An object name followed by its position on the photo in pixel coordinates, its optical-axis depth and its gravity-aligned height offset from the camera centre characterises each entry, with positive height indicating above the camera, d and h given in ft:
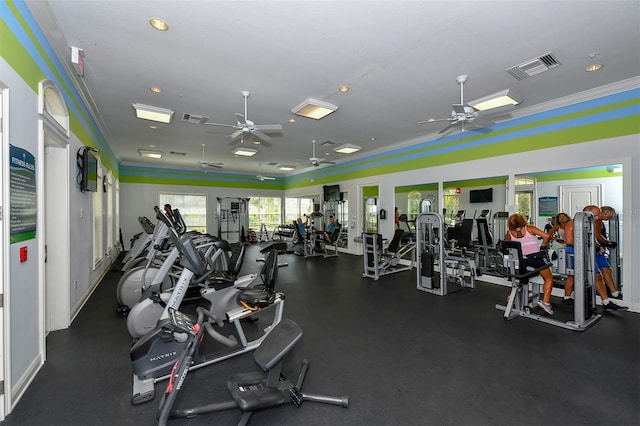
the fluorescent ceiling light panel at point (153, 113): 14.28 +5.38
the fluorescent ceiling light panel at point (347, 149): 22.93 +5.44
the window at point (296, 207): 39.78 +0.80
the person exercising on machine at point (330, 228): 27.53 -1.62
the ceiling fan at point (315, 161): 22.95 +4.36
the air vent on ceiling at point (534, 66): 10.58 +5.76
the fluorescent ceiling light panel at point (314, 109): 14.06 +5.51
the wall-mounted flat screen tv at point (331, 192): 30.60 +2.26
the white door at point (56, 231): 9.87 -0.61
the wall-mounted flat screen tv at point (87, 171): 11.84 +1.91
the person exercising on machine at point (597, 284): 11.73 -3.35
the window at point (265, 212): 40.93 +0.13
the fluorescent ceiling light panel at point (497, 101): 12.15 +5.13
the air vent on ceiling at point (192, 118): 14.30 +5.19
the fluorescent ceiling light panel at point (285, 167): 33.14 +5.66
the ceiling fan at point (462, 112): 11.88 +4.35
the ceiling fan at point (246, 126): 13.37 +4.24
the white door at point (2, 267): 5.90 -1.11
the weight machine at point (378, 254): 18.76 -2.97
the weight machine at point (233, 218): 37.32 -0.68
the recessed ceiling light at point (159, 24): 8.28 +5.73
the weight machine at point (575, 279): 10.40 -2.68
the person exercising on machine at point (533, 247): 11.68 -1.54
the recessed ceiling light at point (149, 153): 25.34 +5.63
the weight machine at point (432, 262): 15.19 -2.77
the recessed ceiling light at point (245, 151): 23.87 +5.42
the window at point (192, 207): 34.78 +0.80
